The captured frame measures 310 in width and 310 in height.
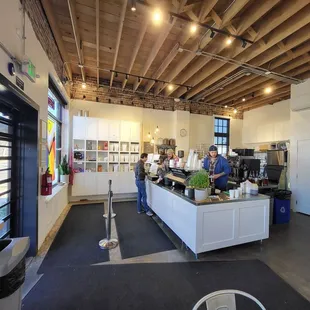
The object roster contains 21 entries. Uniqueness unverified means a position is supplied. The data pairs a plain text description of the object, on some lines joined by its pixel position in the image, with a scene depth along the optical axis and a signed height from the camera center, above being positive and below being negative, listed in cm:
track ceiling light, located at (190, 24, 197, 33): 313 +218
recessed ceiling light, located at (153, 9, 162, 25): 282 +215
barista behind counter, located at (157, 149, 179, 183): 459 -35
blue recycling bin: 444 -129
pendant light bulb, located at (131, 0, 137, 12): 261 +211
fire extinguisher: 308 -57
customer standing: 495 -82
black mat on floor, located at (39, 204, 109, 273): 281 -170
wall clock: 739 +84
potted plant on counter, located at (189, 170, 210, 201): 287 -50
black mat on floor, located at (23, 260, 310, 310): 202 -167
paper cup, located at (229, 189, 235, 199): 310 -69
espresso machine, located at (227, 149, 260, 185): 535 -42
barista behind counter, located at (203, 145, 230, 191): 381 -33
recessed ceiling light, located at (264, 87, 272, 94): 600 +216
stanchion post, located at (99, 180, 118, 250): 324 -167
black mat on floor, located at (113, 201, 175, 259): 318 -170
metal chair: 105 -87
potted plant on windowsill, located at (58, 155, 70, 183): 523 -59
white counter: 282 -112
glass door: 244 -27
